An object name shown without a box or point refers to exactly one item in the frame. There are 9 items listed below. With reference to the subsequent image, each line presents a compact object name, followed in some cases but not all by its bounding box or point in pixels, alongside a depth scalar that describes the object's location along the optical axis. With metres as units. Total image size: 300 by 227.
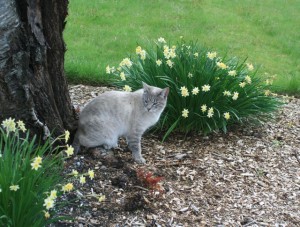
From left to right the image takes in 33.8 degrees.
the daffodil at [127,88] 5.89
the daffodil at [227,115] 5.71
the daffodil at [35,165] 3.10
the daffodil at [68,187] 3.23
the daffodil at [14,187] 3.09
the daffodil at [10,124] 3.31
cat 5.09
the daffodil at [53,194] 3.08
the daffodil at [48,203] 3.02
